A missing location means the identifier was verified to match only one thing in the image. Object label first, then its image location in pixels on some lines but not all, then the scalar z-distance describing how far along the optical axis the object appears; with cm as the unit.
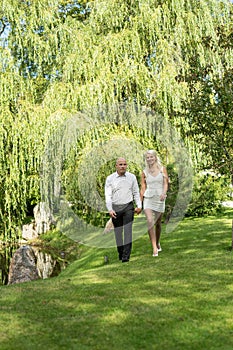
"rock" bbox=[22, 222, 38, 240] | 1714
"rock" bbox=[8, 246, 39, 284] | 1137
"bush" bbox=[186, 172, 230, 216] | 1213
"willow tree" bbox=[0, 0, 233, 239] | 1170
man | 792
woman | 807
